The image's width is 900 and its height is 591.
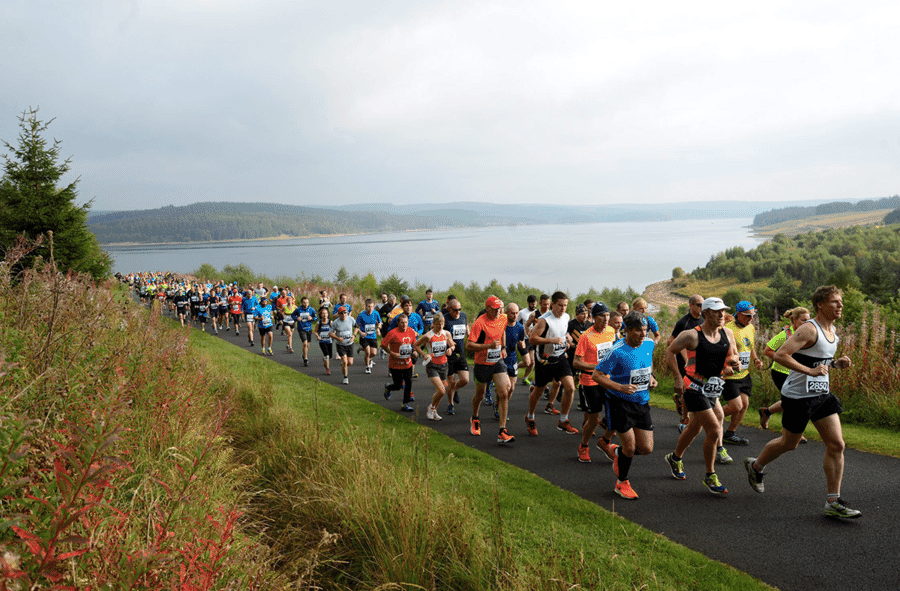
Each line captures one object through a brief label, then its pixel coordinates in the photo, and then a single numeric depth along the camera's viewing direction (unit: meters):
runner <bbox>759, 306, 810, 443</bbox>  7.54
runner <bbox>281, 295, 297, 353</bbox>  18.12
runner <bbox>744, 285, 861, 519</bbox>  5.20
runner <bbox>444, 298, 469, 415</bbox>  9.94
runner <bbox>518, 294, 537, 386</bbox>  11.11
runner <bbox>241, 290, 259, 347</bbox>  18.92
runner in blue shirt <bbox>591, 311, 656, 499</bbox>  5.93
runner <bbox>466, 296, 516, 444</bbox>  8.25
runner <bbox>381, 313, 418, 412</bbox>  10.29
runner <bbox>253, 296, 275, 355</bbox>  17.03
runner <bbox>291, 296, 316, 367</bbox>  15.85
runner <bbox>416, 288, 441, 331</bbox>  14.52
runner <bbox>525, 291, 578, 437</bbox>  8.56
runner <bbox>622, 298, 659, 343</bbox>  9.60
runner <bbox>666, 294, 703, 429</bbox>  8.28
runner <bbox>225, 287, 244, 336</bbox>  22.50
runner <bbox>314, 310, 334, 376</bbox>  14.00
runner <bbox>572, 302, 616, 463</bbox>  7.27
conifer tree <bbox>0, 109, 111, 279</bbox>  18.25
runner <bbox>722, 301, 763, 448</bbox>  7.46
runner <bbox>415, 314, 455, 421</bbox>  9.60
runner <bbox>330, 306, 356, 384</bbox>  13.34
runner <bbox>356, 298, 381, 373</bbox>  14.20
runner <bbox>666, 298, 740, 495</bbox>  6.00
